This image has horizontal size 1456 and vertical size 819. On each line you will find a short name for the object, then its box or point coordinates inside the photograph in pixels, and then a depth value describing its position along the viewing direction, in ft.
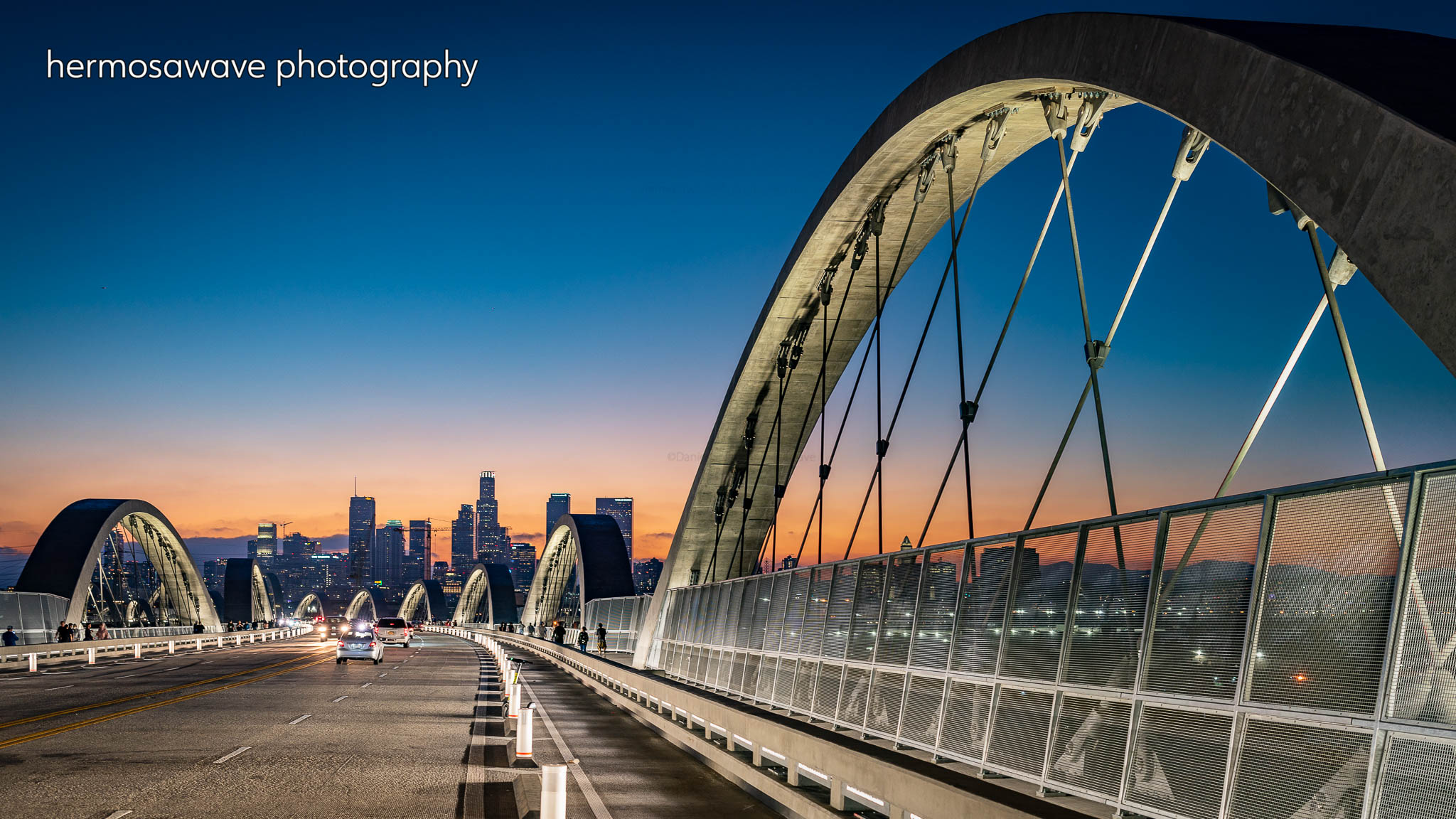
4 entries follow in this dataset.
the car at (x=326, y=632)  359.79
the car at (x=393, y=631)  258.16
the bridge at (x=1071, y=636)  20.47
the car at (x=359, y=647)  161.17
